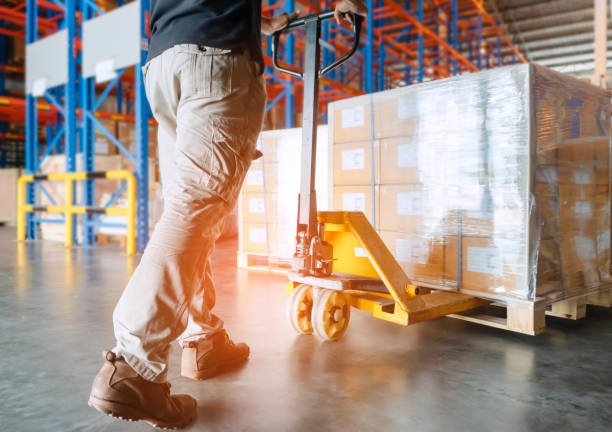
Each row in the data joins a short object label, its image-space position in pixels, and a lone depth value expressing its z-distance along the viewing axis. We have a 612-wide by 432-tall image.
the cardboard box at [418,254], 2.62
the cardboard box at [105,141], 8.39
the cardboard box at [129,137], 8.96
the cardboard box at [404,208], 2.66
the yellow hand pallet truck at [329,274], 2.07
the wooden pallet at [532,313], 2.24
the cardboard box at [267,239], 3.99
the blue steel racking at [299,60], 6.58
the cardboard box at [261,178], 4.07
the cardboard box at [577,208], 2.51
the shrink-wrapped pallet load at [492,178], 2.27
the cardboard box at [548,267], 2.32
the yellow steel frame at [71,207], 5.76
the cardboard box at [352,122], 2.90
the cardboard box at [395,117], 2.68
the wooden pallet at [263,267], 4.07
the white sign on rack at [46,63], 7.24
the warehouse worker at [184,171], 1.29
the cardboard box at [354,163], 2.88
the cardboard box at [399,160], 2.67
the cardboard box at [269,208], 3.95
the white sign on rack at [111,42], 5.96
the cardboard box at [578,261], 2.52
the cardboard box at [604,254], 2.83
